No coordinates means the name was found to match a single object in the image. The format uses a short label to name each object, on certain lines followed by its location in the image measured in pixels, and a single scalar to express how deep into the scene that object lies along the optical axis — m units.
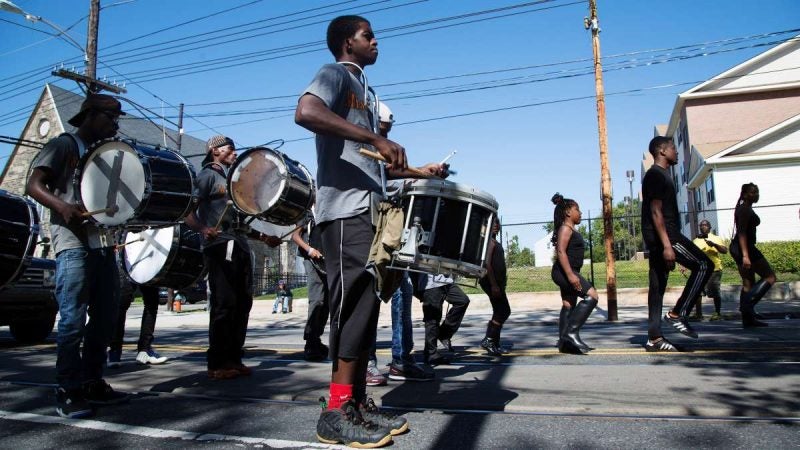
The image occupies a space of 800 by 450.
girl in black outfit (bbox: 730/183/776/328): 8.25
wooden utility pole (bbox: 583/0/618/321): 13.70
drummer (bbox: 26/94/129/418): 4.16
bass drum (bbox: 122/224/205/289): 6.14
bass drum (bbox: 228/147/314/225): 4.93
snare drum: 3.30
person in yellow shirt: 10.94
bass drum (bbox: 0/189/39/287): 5.13
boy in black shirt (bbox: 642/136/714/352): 6.24
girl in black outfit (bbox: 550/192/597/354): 6.52
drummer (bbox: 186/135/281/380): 5.44
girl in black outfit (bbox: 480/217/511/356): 6.84
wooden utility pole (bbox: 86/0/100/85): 17.88
